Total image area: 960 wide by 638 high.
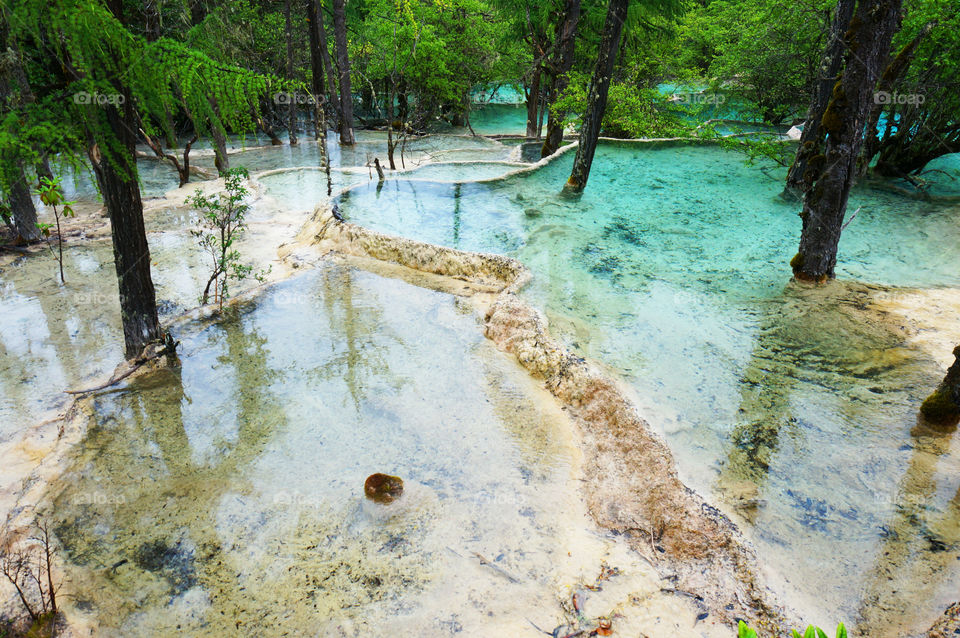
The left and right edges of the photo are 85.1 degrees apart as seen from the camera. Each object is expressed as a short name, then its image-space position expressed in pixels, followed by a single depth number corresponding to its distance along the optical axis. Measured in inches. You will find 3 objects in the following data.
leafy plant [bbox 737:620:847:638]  89.5
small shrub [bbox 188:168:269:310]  308.6
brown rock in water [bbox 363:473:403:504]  184.9
